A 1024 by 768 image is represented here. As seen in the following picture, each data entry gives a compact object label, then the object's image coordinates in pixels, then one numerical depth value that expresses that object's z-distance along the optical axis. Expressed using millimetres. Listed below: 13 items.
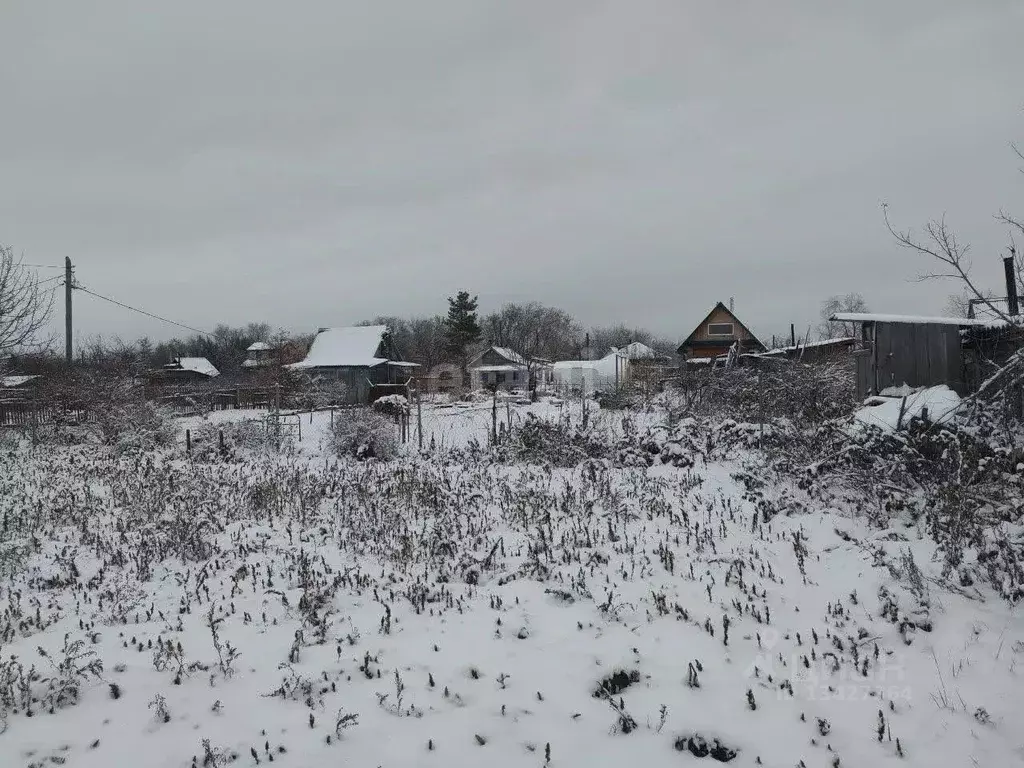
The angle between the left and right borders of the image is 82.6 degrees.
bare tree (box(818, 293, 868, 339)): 34356
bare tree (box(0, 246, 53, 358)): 8256
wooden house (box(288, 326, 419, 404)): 39156
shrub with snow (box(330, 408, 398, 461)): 13000
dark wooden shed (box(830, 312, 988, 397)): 11930
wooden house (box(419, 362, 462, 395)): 38216
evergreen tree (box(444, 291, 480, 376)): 58094
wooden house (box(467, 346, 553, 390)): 56075
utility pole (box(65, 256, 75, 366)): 21784
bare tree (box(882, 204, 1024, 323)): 6035
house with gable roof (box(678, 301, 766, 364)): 40625
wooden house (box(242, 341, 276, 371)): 43000
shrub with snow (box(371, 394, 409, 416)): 15000
